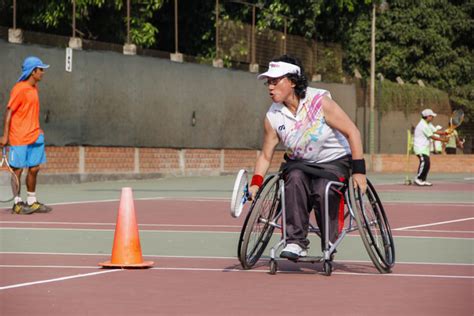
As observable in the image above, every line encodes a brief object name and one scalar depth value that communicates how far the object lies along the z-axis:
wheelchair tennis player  10.64
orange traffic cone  10.87
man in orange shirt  17.58
